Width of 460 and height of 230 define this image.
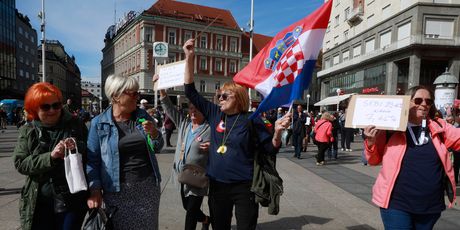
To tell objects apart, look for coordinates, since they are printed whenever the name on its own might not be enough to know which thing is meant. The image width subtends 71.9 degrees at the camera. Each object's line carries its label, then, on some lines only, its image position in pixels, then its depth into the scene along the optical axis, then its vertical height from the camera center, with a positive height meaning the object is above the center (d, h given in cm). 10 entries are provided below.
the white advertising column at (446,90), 1262 +77
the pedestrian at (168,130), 1328 -129
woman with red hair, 240 -58
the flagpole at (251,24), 2428 +599
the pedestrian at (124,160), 243 -49
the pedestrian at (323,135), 995 -96
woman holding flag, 276 -45
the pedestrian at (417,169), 253 -49
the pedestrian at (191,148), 347 -55
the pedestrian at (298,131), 1135 -98
